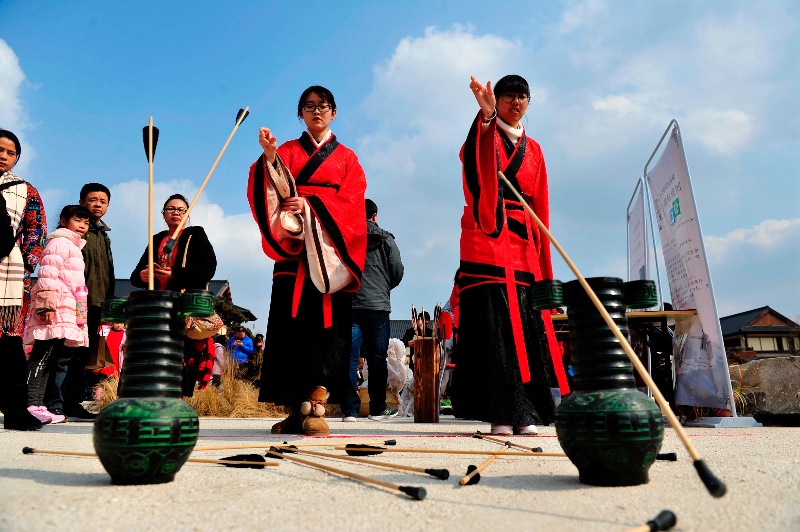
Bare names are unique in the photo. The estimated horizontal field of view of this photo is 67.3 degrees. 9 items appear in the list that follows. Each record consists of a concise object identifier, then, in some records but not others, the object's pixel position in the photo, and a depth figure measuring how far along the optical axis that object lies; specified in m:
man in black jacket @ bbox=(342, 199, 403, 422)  5.25
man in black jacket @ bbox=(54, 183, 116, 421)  4.62
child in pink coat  3.85
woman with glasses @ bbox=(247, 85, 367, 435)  3.09
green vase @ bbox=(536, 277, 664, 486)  1.40
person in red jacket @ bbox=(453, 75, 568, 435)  2.99
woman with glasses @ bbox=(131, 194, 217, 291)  3.84
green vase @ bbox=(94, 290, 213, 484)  1.42
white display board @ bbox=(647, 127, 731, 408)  4.25
